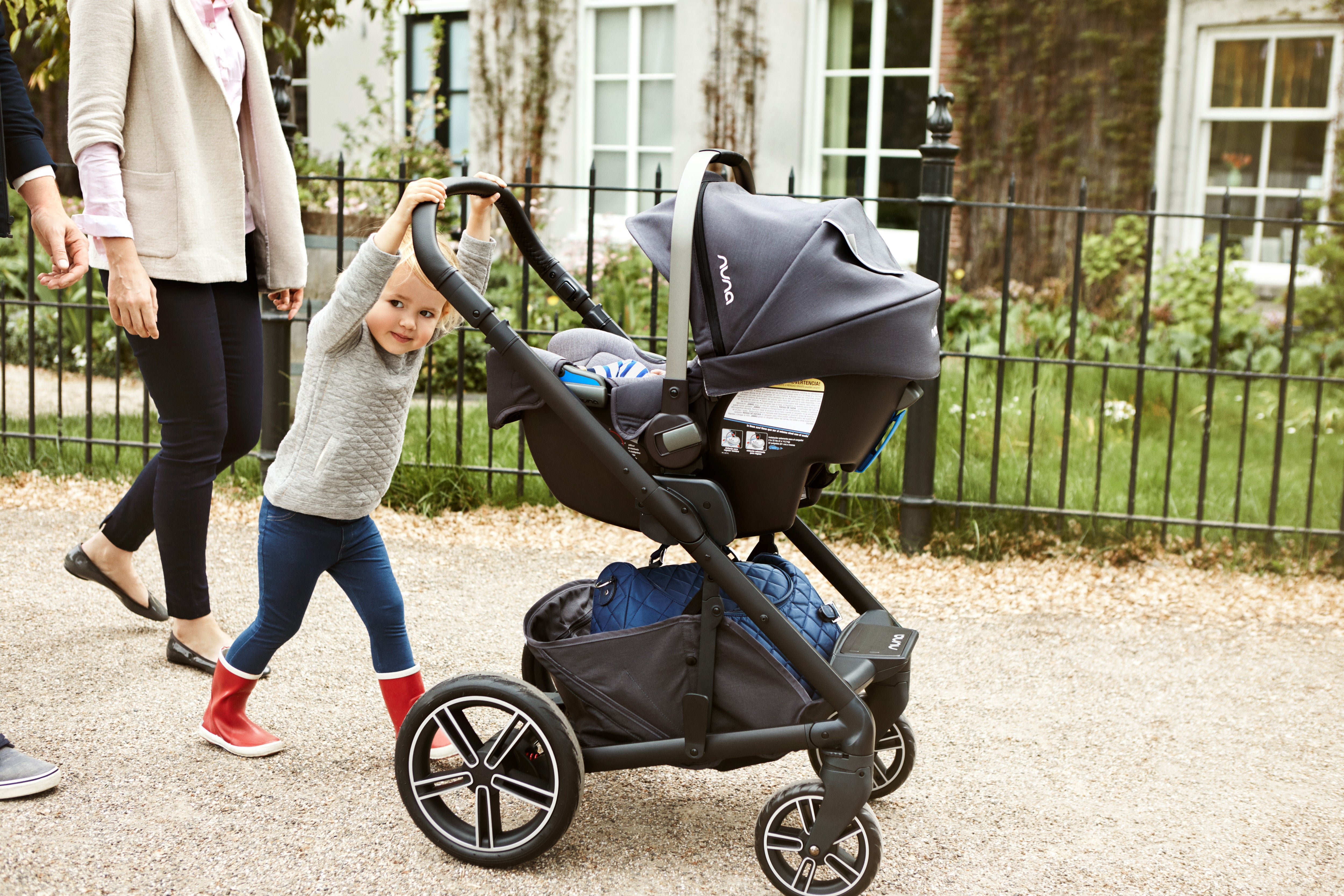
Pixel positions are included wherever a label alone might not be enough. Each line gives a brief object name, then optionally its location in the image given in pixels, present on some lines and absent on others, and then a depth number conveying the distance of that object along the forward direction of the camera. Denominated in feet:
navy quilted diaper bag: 7.45
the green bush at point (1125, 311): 24.50
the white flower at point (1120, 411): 19.38
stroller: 6.69
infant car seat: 6.57
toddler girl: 7.89
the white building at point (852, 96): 29.48
